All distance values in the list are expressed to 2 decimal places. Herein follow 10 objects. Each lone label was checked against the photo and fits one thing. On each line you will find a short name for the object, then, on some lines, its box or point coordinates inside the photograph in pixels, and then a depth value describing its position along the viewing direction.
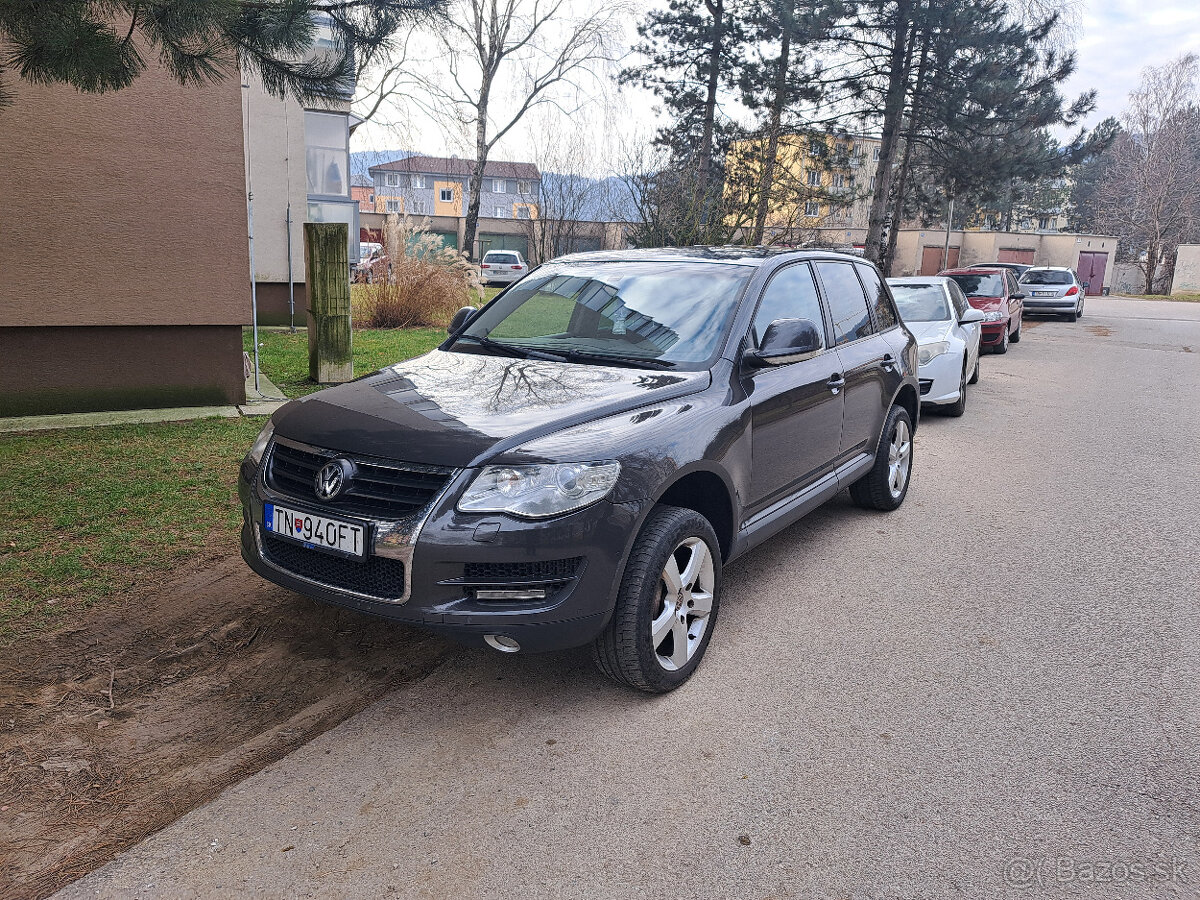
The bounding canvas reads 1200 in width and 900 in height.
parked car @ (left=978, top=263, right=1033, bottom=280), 24.50
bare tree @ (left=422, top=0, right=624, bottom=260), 27.69
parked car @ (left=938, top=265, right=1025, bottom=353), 16.83
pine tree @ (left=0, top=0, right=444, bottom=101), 4.39
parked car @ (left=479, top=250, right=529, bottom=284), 36.56
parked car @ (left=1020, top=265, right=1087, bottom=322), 24.78
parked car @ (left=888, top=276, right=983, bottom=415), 9.80
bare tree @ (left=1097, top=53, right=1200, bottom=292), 49.06
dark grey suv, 3.06
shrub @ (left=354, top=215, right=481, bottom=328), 16.19
